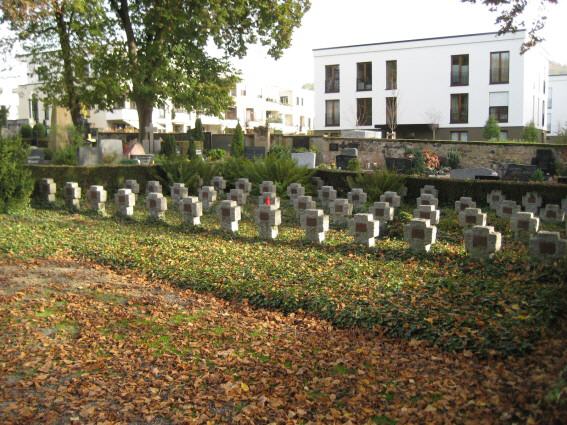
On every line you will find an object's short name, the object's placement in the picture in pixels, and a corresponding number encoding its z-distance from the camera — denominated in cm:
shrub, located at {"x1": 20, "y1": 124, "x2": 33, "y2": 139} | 3996
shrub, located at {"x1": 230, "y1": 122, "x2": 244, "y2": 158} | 2562
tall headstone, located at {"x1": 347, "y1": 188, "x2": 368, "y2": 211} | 1461
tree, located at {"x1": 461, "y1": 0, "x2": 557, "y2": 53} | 846
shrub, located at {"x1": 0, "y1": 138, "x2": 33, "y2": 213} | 1298
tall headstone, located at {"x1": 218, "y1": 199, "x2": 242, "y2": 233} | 1144
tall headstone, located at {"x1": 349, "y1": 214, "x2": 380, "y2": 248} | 995
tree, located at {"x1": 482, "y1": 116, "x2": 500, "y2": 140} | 3682
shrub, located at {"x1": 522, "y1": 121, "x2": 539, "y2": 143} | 3516
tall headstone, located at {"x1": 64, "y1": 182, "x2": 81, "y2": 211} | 1441
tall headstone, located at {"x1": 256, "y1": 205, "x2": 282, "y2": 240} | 1086
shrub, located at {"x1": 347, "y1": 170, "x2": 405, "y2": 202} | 1528
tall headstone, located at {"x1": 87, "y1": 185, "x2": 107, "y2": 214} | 1384
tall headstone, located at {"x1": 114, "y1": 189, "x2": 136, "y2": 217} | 1343
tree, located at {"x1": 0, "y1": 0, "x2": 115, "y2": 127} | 2367
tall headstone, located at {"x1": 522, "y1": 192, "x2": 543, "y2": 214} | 1439
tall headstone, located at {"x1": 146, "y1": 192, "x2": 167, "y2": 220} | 1285
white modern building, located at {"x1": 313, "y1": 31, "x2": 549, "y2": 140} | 4009
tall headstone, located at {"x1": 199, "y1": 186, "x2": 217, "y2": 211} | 1462
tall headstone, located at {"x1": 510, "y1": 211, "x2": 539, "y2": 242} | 1048
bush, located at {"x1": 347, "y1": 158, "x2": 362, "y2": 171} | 1952
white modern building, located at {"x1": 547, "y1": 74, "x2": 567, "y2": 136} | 6300
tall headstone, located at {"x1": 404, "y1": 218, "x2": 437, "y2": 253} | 935
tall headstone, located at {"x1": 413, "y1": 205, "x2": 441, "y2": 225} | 1175
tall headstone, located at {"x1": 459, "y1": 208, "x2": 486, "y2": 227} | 1158
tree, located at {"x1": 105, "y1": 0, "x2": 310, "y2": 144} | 2409
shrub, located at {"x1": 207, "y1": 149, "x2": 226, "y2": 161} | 2570
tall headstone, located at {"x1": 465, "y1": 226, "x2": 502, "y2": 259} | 860
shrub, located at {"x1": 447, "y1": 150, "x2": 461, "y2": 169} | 2450
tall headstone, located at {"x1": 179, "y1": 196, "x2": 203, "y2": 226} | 1217
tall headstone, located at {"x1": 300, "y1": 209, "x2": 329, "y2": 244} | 1037
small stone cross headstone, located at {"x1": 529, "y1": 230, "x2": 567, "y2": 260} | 767
